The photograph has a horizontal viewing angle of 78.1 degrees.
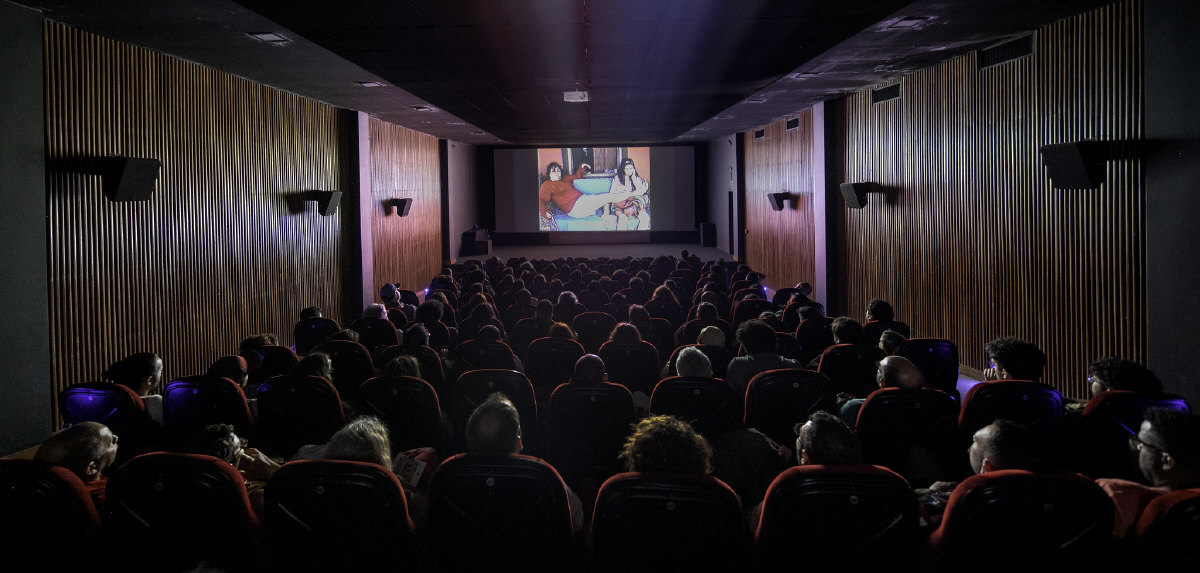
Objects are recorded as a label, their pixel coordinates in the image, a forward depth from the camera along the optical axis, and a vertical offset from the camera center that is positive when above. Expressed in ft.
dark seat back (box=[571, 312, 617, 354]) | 24.93 -2.16
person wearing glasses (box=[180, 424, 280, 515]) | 10.07 -2.54
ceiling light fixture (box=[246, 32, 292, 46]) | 21.48 +6.90
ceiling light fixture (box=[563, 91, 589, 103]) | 34.88 +8.06
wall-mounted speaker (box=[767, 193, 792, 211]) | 50.21 +4.22
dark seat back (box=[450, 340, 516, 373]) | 18.85 -2.28
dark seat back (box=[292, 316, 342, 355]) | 24.40 -2.06
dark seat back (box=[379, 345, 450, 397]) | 18.08 -2.38
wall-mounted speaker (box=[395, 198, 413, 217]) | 49.70 +4.21
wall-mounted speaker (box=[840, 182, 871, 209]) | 36.29 +3.21
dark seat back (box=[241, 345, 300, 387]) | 17.78 -2.24
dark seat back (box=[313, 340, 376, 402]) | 18.58 -2.42
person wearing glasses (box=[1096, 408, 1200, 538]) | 8.36 -2.40
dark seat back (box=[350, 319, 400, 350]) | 23.57 -2.06
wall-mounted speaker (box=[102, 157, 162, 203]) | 20.83 +2.74
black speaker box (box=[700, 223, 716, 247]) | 80.28 +3.04
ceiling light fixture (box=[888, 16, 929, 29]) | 20.66 +6.71
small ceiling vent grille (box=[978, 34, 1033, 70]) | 23.12 +6.67
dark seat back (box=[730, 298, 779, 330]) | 27.55 -1.81
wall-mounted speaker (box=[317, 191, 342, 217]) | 37.96 +3.55
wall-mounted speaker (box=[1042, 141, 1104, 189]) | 19.25 +2.39
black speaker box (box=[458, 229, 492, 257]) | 73.61 +2.11
